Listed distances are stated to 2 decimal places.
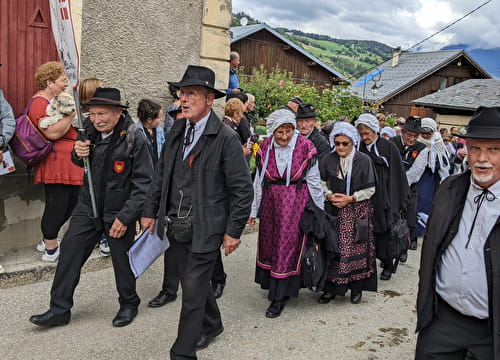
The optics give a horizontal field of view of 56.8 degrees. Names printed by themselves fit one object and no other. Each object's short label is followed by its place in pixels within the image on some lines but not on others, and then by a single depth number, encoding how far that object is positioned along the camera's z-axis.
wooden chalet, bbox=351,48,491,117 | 34.72
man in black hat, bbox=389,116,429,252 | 6.47
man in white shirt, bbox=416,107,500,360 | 2.35
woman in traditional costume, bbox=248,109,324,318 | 4.49
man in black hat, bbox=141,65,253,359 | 3.30
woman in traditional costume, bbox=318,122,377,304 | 4.80
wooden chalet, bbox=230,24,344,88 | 28.58
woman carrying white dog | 4.70
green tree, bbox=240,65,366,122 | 11.70
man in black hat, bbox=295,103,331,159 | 5.89
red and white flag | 3.68
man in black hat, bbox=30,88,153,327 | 3.80
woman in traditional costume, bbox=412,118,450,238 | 6.86
